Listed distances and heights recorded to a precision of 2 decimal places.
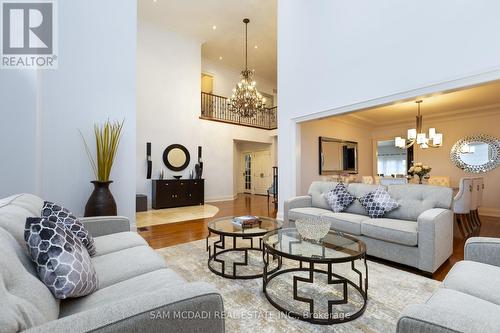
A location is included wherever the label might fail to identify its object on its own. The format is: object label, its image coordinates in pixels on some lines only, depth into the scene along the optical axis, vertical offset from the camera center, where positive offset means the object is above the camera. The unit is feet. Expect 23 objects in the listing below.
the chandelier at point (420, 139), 15.87 +2.04
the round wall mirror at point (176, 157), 22.77 +1.16
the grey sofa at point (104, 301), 2.42 -1.61
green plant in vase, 11.00 +0.21
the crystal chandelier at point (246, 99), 19.25 +5.77
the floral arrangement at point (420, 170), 14.73 -0.12
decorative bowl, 6.84 -1.74
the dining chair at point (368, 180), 19.63 -0.98
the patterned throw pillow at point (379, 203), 9.94 -1.50
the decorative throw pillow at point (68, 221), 5.24 -1.18
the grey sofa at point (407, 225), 7.76 -2.12
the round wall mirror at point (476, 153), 18.13 +1.15
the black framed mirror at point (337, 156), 19.53 +1.10
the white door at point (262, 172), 31.30 -0.44
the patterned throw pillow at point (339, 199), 11.32 -1.46
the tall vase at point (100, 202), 10.94 -1.52
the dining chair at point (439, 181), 17.40 -0.97
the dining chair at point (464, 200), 13.25 -1.81
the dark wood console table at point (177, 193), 20.97 -2.19
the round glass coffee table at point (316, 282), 5.66 -3.45
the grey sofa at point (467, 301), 2.94 -1.97
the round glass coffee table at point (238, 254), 7.87 -3.41
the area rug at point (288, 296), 5.30 -3.50
